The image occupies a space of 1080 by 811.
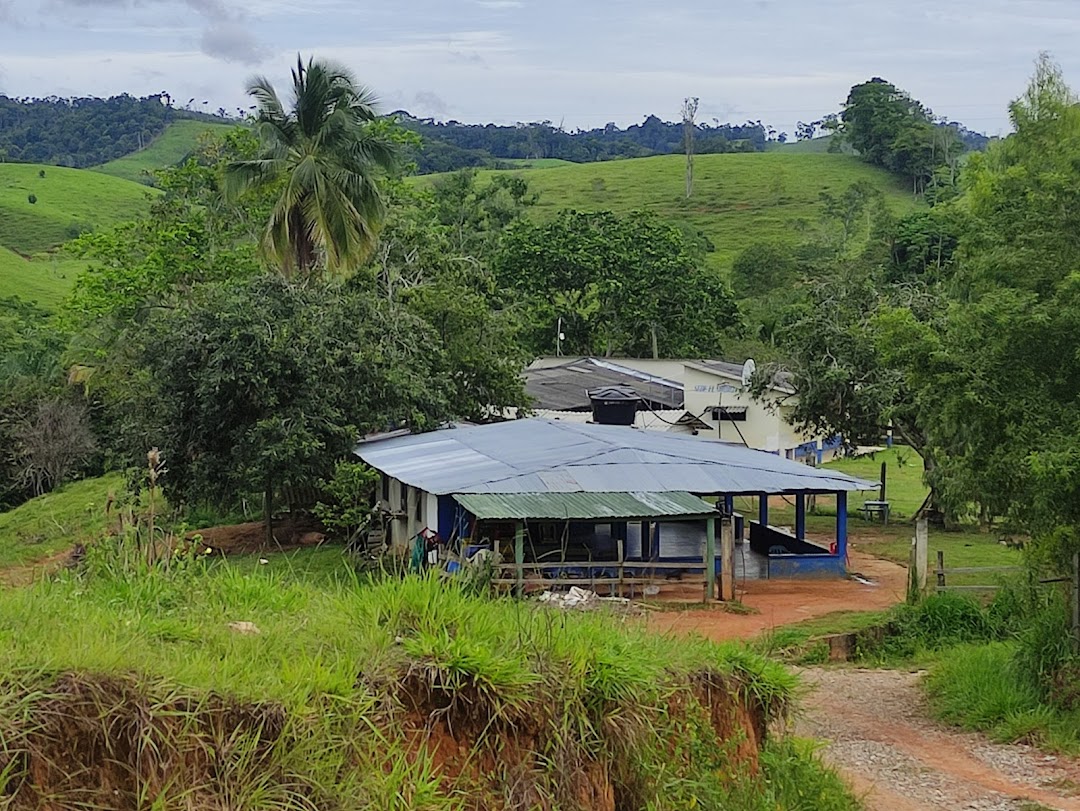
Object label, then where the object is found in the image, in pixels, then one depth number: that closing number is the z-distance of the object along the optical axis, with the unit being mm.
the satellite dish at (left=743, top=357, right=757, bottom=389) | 34781
